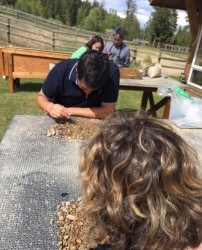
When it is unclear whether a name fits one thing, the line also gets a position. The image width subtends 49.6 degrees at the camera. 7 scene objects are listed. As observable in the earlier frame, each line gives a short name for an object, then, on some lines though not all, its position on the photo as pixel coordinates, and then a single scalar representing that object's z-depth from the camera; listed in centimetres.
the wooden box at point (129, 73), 383
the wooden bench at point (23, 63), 500
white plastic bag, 217
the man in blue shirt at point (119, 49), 447
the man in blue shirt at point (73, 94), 189
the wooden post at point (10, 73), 499
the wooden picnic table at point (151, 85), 355
